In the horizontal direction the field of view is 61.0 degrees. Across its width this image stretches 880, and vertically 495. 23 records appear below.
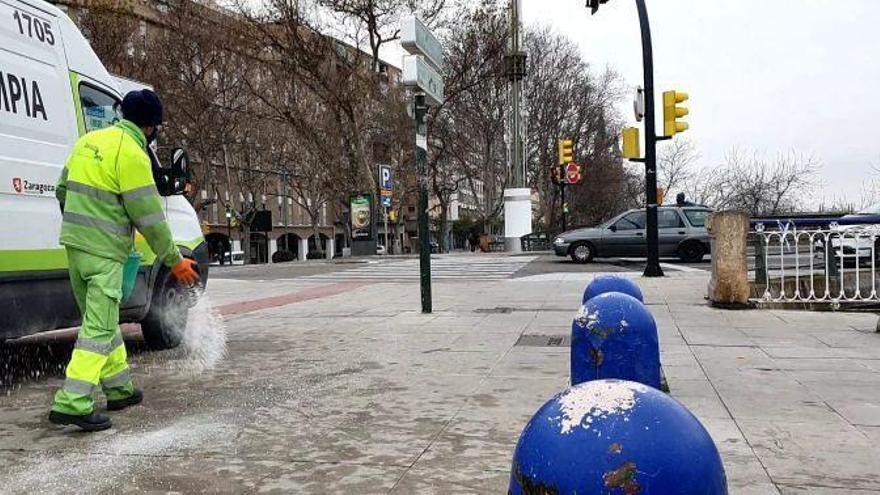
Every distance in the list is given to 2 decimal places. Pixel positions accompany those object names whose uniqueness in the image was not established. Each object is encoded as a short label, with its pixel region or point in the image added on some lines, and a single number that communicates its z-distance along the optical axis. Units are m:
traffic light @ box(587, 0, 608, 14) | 15.15
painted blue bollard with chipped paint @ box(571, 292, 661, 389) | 3.65
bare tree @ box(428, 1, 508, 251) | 36.62
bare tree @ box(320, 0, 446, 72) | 30.70
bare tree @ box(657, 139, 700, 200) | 53.72
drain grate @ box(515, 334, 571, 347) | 7.24
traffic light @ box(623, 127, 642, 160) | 14.27
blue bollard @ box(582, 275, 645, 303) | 4.89
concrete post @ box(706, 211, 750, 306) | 9.58
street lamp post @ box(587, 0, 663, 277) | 14.38
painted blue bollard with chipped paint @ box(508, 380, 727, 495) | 1.51
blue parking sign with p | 33.38
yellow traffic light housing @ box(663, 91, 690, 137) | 13.92
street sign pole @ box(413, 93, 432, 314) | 9.69
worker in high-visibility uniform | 4.14
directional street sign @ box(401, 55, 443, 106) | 9.45
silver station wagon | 20.25
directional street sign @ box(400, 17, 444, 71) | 9.48
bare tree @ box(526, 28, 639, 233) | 44.62
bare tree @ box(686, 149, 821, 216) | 40.75
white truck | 5.17
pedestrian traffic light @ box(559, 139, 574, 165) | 29.91
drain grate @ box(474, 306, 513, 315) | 10.05
